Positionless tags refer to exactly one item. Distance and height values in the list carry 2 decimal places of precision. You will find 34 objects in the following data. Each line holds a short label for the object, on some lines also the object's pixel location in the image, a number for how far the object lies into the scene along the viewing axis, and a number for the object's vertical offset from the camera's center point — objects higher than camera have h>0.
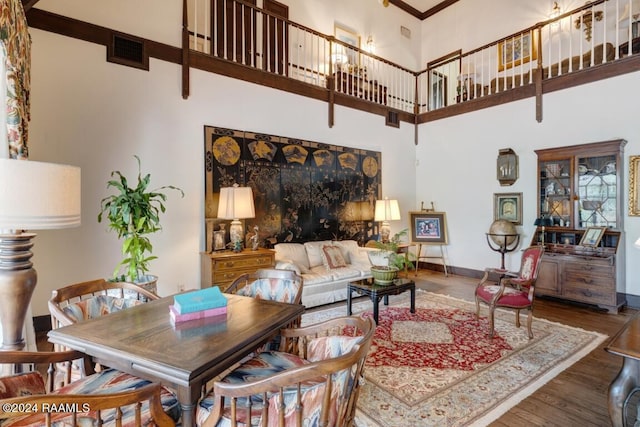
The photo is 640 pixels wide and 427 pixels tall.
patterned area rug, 2.23 -1.36
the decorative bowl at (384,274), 3.90 -0.75
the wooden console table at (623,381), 1.73 -0.92
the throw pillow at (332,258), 4.98 -0.70
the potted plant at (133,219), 3.17 -0.05
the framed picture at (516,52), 6.82 +3.54
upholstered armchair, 3.42 -0.88
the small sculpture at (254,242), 4.52 -0.40
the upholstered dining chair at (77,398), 1.00 -0.72
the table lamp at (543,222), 5.21 -0.16
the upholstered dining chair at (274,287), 2.29 -0.54
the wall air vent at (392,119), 6.91 +2.04
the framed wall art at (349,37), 7.48 +4.20
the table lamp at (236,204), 4.25 +0.13
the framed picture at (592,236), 4.54 -0.35
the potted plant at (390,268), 3.90 -0.67
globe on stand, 5.61 -0.40
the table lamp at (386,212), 6.28 +0.02
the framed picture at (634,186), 4.48 +0.36
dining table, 1.24 -0.57
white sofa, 4.48 -0.82
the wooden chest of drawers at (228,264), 4.12 -0.66
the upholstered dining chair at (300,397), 1.14 -0.68
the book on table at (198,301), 1.71 -0.48
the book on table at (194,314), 1.68 -0.54
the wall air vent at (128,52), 3.86 +2.01
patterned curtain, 2.17 +1.04
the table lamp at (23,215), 1.51 +0.00
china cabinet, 4.41 -0.14
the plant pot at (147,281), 3.25 -0.69
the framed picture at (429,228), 6.75 -0.32
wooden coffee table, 3.71 -0.90
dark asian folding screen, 4.67 +0.52
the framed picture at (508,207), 5.76 +0.10
